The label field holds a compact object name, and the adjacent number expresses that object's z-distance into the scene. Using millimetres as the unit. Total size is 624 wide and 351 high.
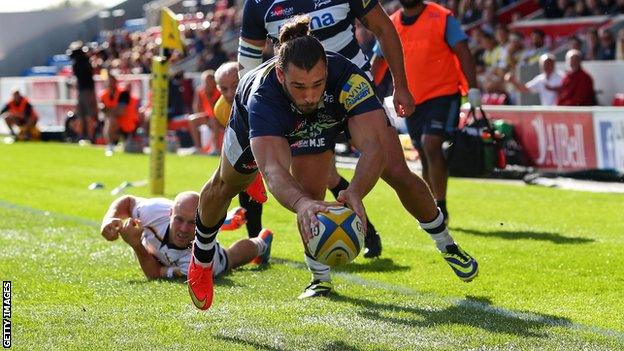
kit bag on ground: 15547
